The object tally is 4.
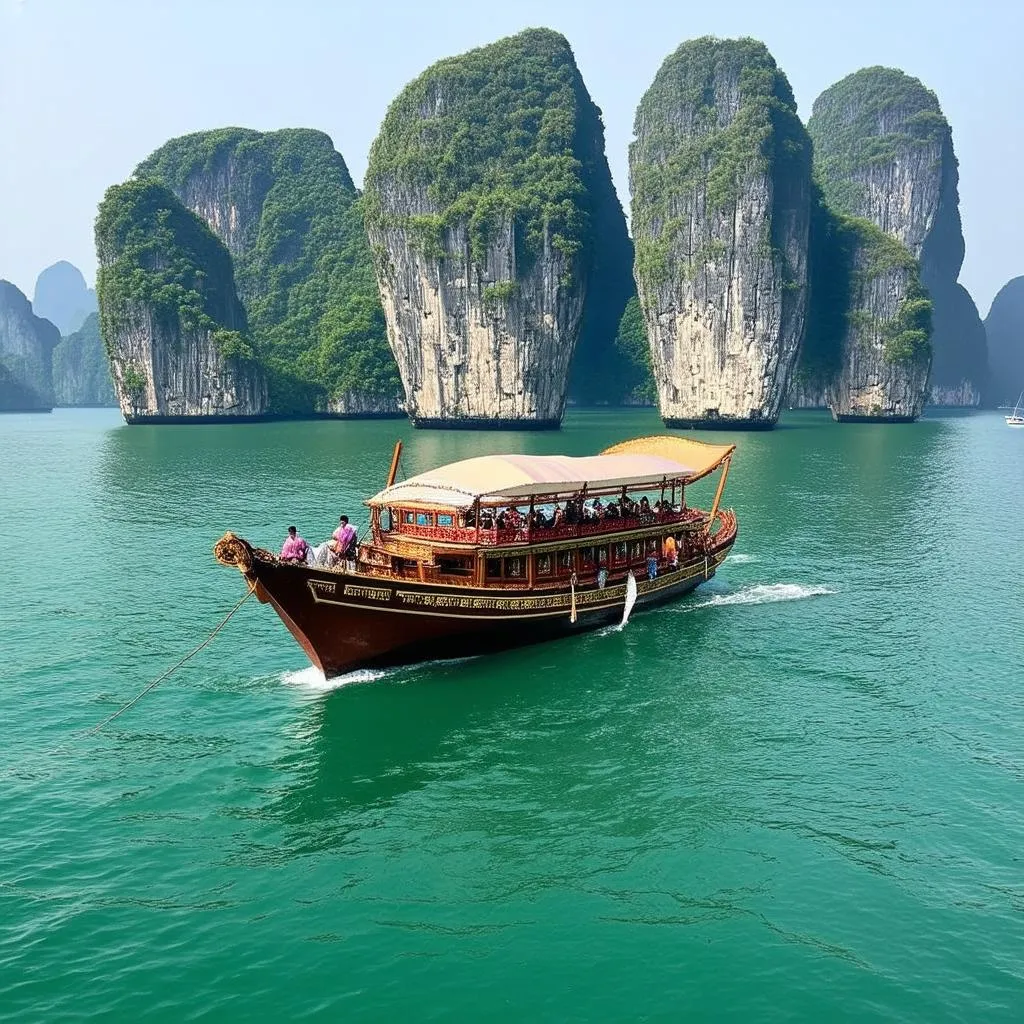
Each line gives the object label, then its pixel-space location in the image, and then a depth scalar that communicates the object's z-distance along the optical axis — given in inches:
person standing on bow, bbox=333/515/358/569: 788.6
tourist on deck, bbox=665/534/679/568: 995.3
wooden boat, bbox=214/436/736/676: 736.3
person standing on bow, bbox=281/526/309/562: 744.3
